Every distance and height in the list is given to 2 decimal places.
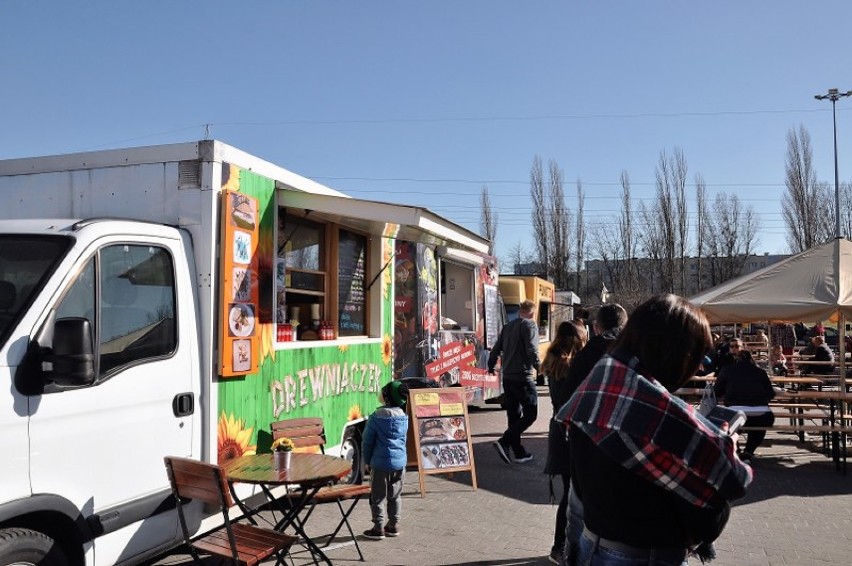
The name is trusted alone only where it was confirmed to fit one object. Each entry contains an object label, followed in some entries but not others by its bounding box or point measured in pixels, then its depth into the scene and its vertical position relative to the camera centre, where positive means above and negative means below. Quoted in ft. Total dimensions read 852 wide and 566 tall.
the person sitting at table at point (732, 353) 32.98 -2.10
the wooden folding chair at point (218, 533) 13.33 -4.18
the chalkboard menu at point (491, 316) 38.42 -0.35
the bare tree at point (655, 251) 144.97 +10.69
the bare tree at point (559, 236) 151.02 +14.34
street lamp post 98.72 +27.05
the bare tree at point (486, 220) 152.56 +18.05
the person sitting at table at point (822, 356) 46.60 -3.22
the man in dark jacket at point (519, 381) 30.40 -2.91
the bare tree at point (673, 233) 142.89 +13.97
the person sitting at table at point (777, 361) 45.45 -3.44
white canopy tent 29.09 +0.49
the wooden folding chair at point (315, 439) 19.23 -3.34
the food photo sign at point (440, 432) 25.05 -4.10
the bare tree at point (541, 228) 151.33 +16.05
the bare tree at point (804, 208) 134.92 +17.29
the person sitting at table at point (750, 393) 29.60 -3.47
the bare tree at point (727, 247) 148.36 +11.52
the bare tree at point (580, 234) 152.25 +14.83
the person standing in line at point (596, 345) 15.53 -0.77
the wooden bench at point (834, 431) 28.86 -4.94
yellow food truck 57.93 +1.02
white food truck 12.02 -0.36
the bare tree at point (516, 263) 162.56 +9.97
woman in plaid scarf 7.11 -1.38
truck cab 11.77 -1.05
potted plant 16.46 -3.13
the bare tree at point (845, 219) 148.87 +16.95
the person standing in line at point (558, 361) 17.38 -1.44
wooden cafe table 15.06 -3.31
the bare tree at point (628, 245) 148.36 +12.27
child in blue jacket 20.15 -3.88
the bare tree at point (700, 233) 143.43 +14.03
